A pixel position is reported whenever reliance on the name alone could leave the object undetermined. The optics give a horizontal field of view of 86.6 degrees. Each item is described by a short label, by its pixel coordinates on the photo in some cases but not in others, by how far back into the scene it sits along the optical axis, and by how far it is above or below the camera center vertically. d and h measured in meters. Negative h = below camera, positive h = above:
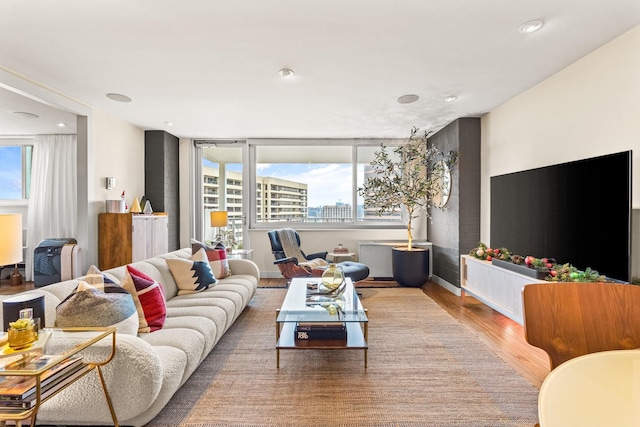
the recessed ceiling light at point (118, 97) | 3.78 +1.33
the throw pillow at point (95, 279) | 2.03 -0.39
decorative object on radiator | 5.82 -0.63
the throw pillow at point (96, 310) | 1.75 -0.51
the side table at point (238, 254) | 5.18 -0.62
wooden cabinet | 4.30 -0.33
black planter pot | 5.00 -0.79
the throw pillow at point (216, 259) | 3.76 -0.51
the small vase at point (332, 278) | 3.20 -0.62
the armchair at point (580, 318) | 1.36 -0.43
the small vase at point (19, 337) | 1.39 -0.51
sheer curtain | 5.60 +0.28
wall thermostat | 4.53 +0.43
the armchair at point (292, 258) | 4.63 -0.66
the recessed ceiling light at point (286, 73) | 3.08 +1.30
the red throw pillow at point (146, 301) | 2.22 -0.58
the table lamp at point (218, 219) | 5.27 -0.08
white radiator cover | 5.67 -0.74
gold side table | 1.21 -0.58
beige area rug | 1.90 -1.13
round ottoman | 4.42 -0.76
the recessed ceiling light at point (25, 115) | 4.53 +1.36
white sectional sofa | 1.65 -0.82
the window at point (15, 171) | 5.96 +0.76
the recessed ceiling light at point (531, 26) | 2.30 +1.30
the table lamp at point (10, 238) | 1.71 -0.12
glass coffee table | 2.46 -0.86
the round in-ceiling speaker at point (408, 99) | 3.82 +1.32
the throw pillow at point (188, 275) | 3.22 -0.59
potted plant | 5.01 +0.38
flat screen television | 2.32 +0.00
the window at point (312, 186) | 6.23 +0.51
